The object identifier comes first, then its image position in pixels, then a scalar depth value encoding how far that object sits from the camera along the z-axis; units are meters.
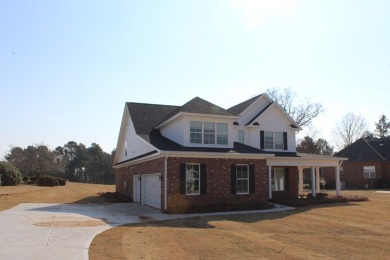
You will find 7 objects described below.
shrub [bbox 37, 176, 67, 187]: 49.56
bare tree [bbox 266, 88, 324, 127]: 55.44
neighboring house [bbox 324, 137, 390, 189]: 45.59
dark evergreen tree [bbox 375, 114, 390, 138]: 91.44
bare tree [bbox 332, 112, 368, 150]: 74.25
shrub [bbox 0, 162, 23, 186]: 45.00
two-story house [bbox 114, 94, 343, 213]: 20.44
